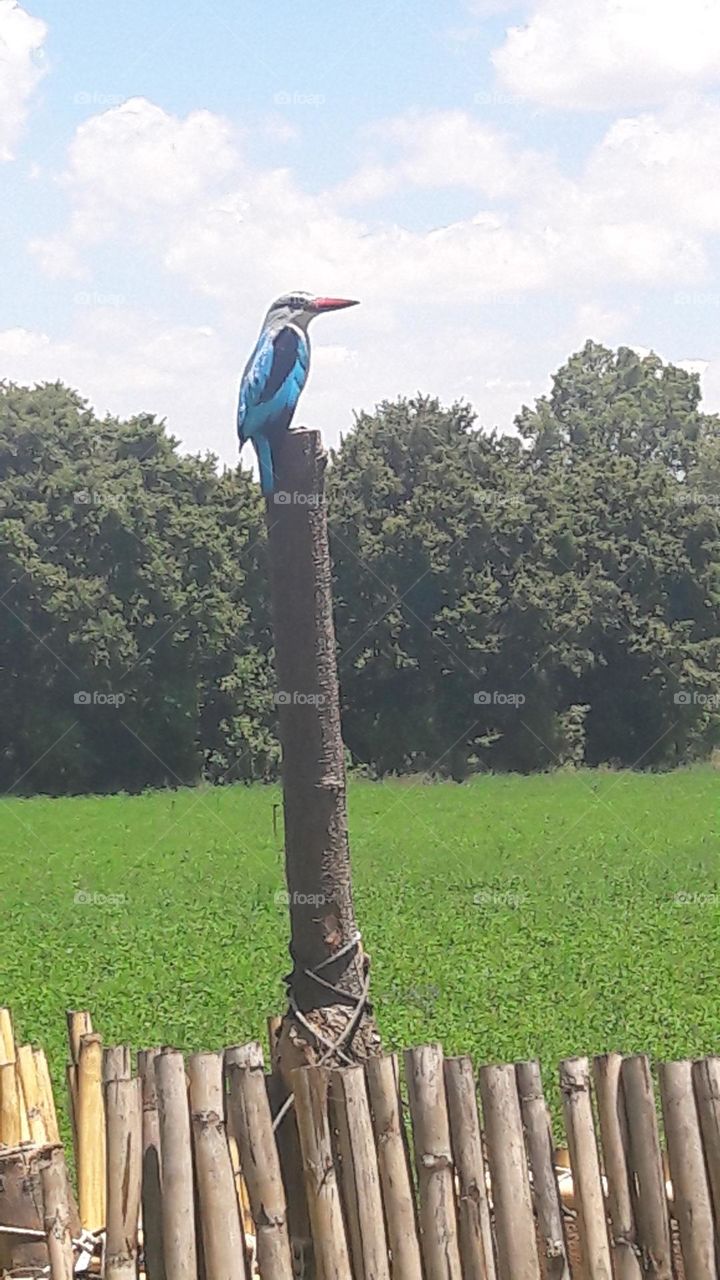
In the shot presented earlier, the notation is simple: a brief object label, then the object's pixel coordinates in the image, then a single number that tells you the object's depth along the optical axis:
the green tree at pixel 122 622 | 35.84
